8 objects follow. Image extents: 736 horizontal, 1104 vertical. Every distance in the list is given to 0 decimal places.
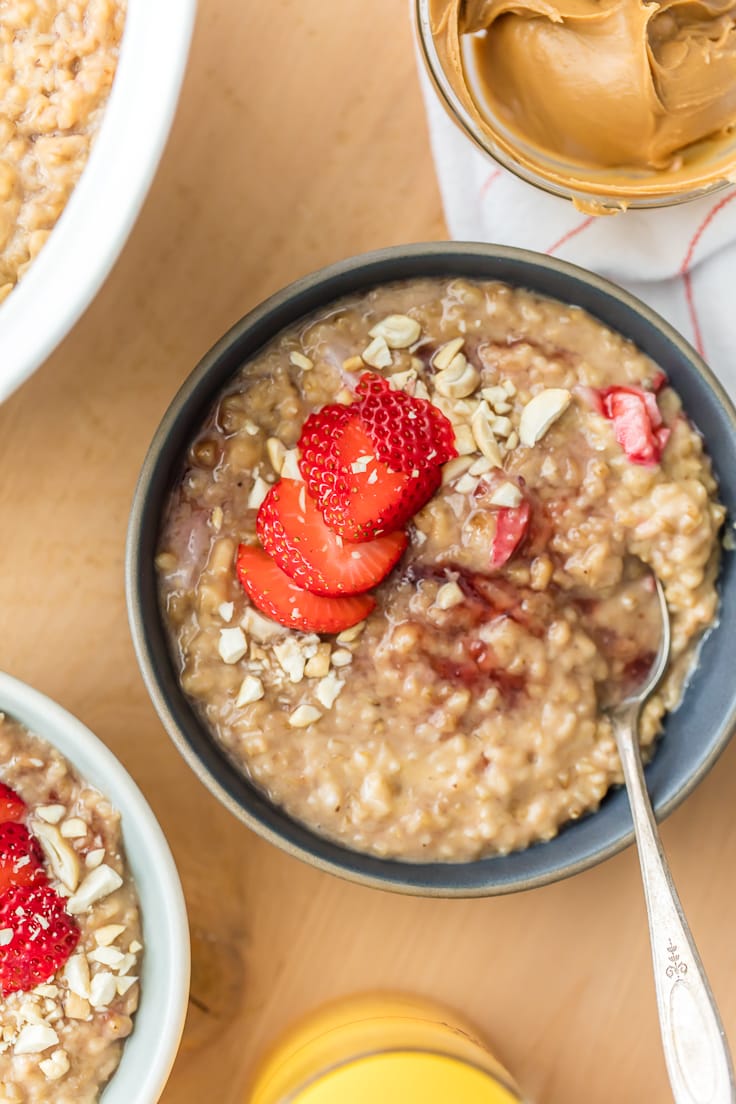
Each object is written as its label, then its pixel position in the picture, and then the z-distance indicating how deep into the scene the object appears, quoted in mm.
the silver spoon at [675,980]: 675
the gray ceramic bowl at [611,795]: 685
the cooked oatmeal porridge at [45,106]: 650
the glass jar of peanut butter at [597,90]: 686
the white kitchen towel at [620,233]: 715
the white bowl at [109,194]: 637
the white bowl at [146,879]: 686
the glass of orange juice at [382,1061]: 697
